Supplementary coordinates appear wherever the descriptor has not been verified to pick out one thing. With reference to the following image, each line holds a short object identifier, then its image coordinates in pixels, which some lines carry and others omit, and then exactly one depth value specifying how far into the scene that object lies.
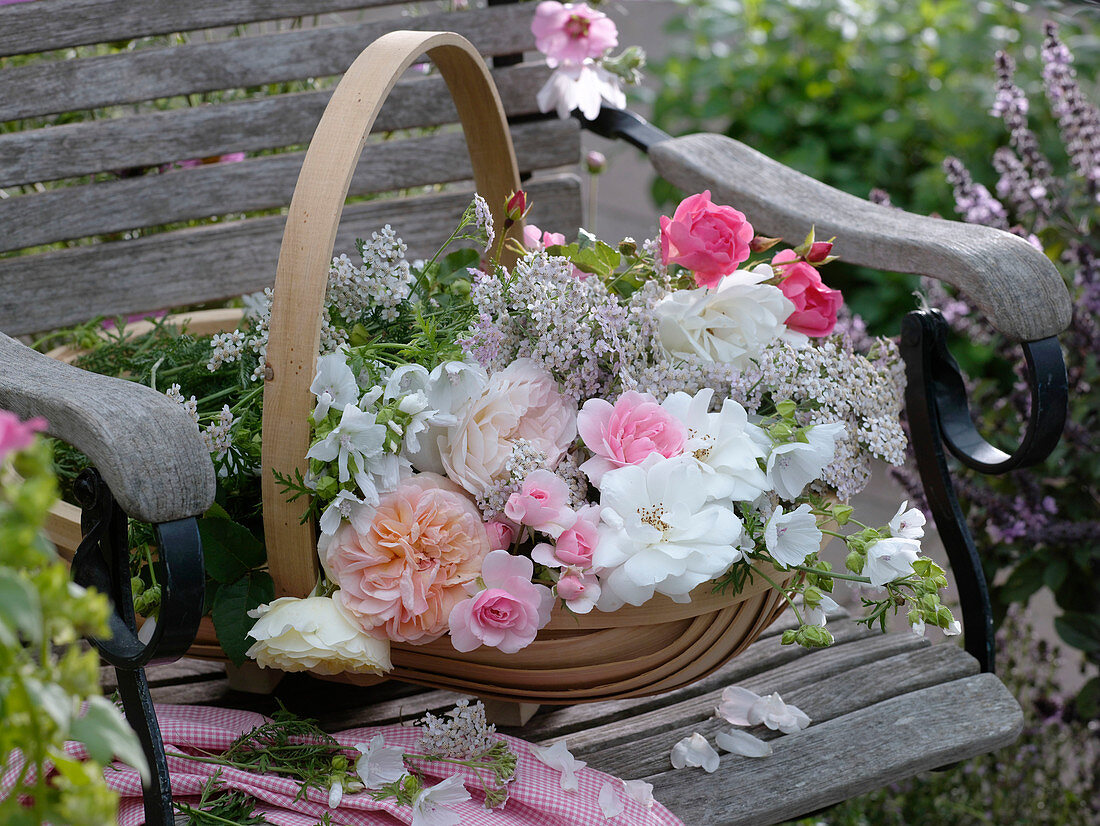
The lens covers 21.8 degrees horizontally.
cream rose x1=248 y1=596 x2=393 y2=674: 1.72
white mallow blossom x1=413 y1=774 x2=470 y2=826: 1.72
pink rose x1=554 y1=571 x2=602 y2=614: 1.71
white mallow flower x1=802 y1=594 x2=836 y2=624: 1.78
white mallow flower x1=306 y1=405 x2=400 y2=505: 1.71
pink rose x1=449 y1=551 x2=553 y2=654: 1.71
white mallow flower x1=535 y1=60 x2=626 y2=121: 2.17
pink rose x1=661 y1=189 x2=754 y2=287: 1.81
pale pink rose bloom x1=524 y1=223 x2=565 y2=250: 1.94
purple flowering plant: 2.31
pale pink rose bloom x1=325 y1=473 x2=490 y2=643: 1.72
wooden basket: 1.71
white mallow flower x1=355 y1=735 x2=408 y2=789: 1.76
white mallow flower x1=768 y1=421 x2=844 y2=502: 1.76
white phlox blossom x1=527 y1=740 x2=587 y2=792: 1.79
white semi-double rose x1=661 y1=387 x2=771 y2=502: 1.73
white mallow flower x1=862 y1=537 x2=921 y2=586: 1.74
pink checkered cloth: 1.74
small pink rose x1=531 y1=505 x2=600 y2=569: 1.71
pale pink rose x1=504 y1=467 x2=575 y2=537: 1.72
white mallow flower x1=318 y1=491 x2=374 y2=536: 1.72
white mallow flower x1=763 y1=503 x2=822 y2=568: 1.73
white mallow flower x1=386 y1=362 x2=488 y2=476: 1.74
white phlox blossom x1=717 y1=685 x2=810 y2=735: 1.90
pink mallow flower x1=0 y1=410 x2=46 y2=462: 1.27
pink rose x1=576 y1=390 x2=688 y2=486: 1.74
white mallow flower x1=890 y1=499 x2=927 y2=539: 1.77
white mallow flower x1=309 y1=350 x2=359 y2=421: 1.74
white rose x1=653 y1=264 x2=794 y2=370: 1.83
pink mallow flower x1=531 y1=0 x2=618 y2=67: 2.15
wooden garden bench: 1.69
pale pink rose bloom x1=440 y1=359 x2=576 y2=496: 1.76
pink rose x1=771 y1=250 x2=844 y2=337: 1.88
